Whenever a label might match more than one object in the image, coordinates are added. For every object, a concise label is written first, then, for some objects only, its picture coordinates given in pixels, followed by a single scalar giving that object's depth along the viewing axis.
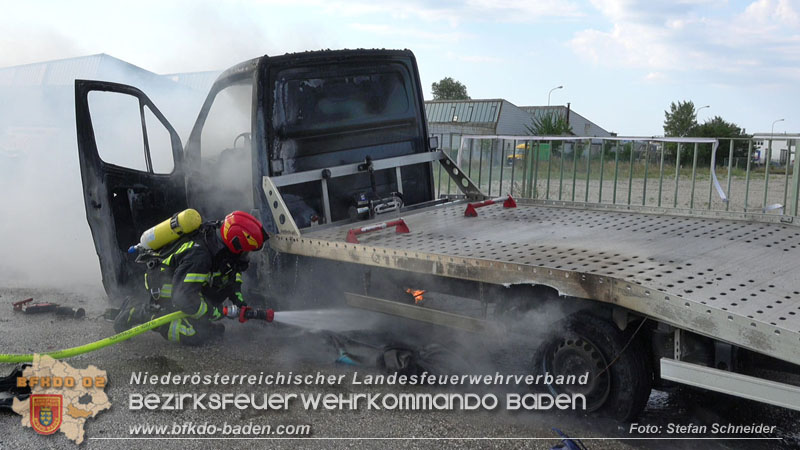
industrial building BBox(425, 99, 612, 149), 47.08
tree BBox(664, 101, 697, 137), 49.34
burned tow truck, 3.18
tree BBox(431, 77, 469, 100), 77.69
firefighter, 4.69
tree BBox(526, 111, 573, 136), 33.22
